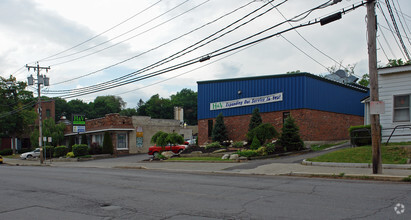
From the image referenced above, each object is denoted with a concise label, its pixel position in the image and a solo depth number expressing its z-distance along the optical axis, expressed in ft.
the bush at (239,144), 93.23
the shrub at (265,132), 80.89
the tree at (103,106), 352.69
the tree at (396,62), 167.86
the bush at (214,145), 96.76
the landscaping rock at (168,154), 95.45
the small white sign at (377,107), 42.60
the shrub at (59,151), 137.80
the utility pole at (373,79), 43.24
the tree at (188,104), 324.97
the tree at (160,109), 302.45
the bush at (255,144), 80.43
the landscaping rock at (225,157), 76.12
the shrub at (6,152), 195.76
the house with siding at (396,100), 60.70
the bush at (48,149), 139.56
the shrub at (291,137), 79.77
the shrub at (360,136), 63.93
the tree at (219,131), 105.09
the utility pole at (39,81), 118.21
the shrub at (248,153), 73.92
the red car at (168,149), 103.54
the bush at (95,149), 130.00
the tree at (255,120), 94.89
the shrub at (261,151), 75.27
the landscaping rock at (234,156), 73.82
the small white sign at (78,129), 137.80
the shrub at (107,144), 129.70
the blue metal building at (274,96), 93.23
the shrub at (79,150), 123.54
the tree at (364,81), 196.06
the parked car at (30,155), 155.65
